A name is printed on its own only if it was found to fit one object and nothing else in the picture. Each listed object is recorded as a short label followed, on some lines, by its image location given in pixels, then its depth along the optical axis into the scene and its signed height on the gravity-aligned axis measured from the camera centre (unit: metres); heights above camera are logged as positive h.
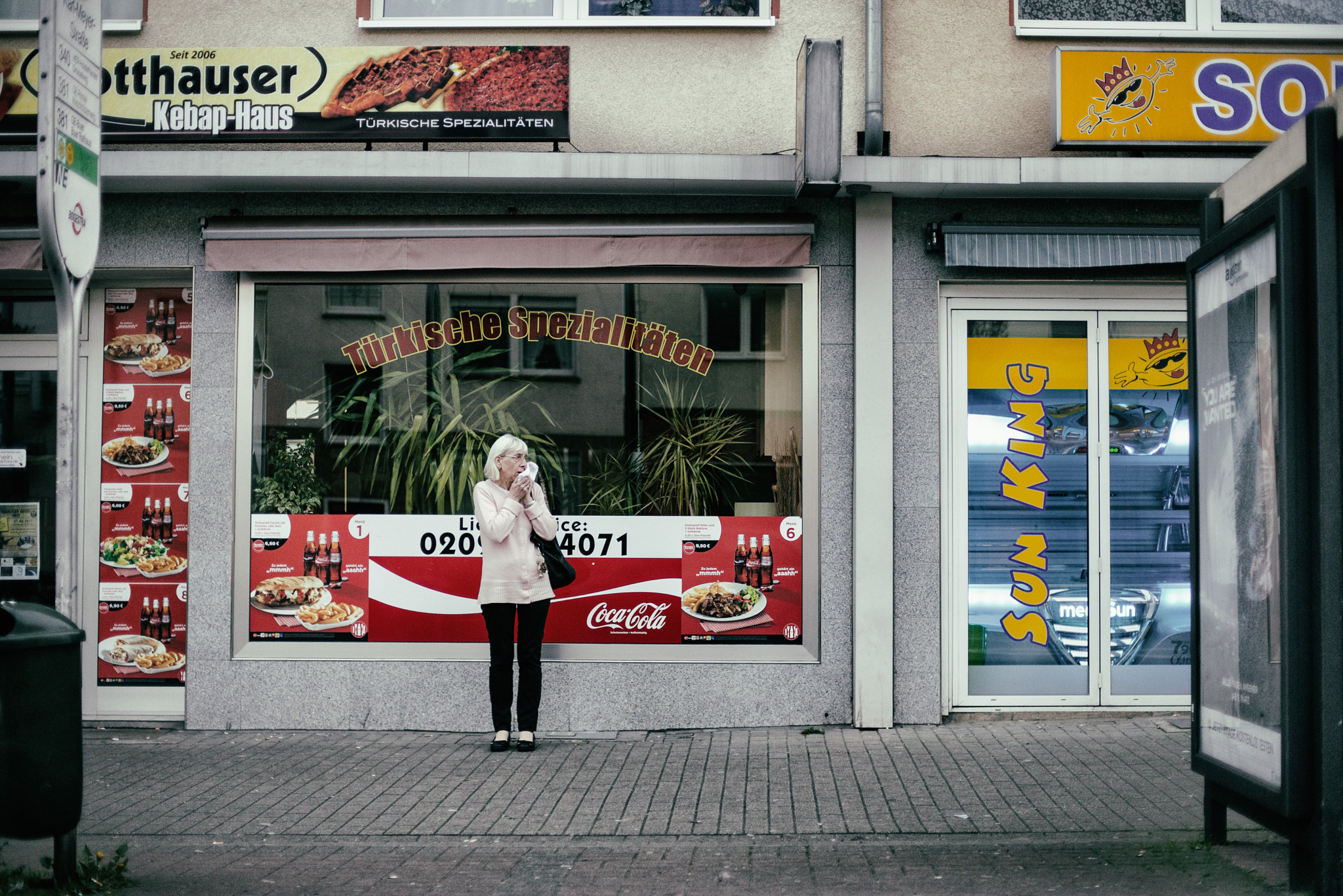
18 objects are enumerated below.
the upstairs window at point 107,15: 7.32 +3.19
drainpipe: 6.92 +2.59
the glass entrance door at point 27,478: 7.58 -0.06
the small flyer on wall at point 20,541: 7.60 -0.51
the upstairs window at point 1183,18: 7.18 +3.14
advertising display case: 3.81 -0.11
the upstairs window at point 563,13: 7.22 +3.17
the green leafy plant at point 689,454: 7.21 +0.13
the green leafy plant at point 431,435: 7.29 +0.25
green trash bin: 3.81 -0.92
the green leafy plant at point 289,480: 7.28 -0.06
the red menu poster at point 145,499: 7.49 -0.20
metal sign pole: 3.78 +1.02
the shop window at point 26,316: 7.62 +1.11
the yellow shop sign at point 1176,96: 6.92 +2.48
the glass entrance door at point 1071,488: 7.19 -0.09
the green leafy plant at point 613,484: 7.22 -0.07
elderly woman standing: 6.38 -0.65
